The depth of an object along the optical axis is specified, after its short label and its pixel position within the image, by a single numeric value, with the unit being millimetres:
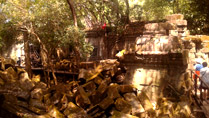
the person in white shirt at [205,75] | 5659
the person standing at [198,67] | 8308
